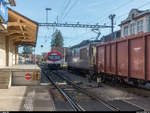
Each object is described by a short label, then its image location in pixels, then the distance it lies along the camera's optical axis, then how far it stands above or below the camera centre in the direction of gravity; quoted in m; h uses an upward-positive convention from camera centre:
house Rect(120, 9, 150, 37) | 24.15 +5.02
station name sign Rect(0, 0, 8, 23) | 9.38 +2.41
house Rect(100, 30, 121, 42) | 38.75 +4.86
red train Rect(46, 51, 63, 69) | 31.14 -0.09
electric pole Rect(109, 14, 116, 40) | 26.58 +5.48
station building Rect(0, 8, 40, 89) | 11.98 -0.69
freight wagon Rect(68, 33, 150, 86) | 9.08 +0.03
